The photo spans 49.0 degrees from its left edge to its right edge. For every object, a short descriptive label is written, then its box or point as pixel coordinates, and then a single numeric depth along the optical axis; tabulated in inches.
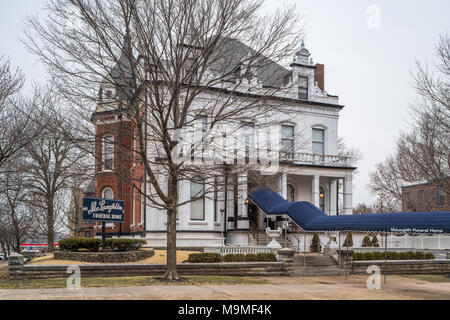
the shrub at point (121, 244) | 984.3
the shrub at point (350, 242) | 1174.3
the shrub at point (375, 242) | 1228.3
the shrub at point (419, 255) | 1037.8
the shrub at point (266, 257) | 878.4
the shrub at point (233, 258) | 864.3
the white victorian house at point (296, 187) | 1197.7
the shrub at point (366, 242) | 1235.4
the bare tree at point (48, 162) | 1167.6
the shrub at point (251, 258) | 871.7
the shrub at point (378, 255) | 995.3
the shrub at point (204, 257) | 838.5
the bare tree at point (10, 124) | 855.7
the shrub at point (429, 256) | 1055.0
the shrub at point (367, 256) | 978.6
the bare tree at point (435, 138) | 915.4
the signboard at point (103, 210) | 912.9
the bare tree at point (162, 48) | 669.9
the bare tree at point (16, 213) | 1279.3
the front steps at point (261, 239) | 1209.4
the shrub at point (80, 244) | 943.7
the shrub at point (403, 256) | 1022.6
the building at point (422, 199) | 1900.3
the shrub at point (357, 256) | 966.4
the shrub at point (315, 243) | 1206.2
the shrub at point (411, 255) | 1029.9
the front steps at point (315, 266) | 919.7
